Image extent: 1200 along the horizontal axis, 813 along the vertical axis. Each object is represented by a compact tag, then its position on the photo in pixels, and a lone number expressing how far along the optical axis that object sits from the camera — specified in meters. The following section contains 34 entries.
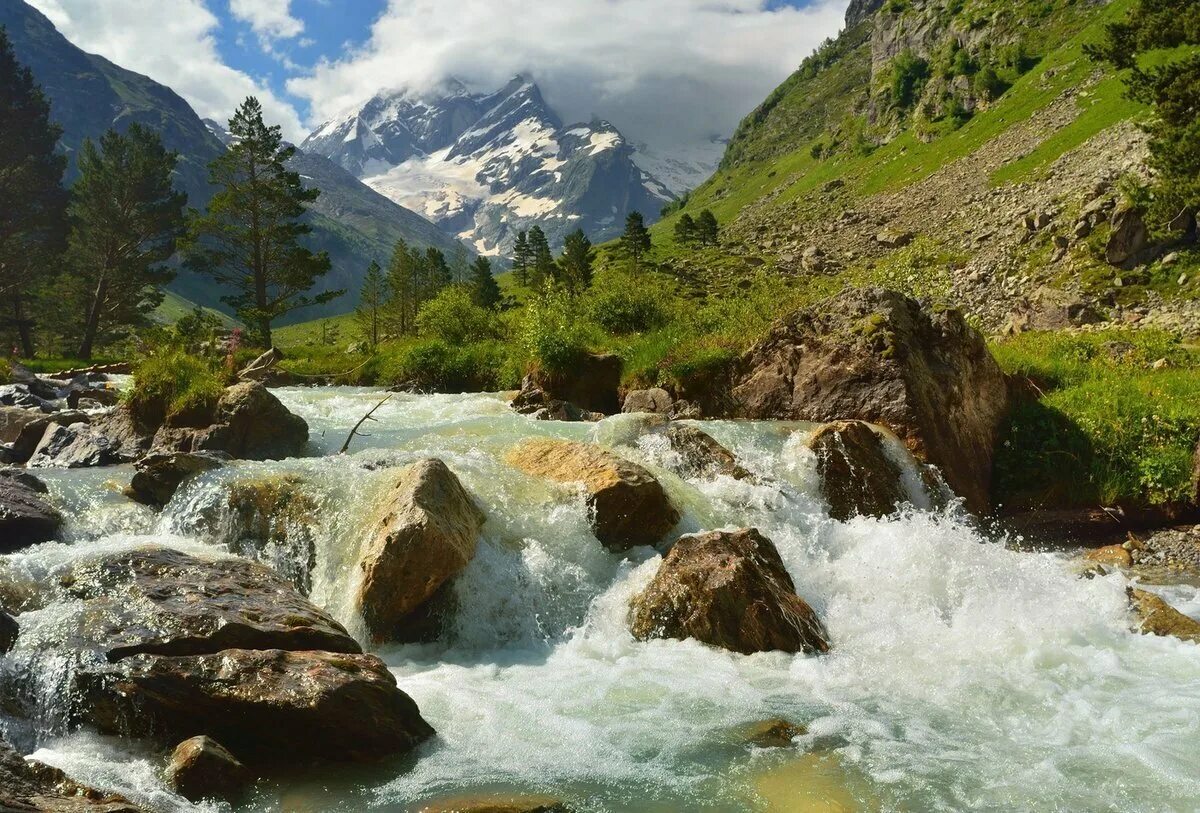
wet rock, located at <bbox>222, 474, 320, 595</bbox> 11.20
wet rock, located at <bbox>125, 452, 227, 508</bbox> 12.70
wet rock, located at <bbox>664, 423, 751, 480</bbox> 15.35
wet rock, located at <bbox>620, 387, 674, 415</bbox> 22.17
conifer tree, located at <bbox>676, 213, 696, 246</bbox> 125.62
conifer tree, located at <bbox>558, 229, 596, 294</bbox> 87.13
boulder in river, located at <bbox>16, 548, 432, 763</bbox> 6.66
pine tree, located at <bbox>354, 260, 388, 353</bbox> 103.08
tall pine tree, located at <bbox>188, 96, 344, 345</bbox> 47.00
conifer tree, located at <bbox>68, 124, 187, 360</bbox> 46.56
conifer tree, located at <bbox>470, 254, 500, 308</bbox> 93.31
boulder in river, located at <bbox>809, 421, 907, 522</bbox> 15.52
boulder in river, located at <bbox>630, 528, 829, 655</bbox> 9.99
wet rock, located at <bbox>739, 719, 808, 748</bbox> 7.49
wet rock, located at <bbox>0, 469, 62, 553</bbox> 10.66
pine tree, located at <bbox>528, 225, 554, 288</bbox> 99.05
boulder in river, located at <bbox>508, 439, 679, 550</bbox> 12.38
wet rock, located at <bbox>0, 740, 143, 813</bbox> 4.54
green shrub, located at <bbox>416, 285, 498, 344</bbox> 39.28
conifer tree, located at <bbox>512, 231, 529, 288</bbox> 135.88
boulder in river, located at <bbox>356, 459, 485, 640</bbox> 9.88
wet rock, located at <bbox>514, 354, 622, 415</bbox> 25.14
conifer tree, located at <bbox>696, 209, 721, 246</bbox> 124.38
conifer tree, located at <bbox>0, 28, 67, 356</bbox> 48.06
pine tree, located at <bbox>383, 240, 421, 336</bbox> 95.00
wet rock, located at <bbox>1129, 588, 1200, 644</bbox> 10.46
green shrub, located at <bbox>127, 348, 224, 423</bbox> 17.59
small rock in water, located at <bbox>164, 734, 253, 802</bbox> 5.93
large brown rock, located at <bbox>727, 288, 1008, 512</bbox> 17.38
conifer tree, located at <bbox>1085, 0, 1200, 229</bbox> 26.33
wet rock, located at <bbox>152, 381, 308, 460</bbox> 16.61
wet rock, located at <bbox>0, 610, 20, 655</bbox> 7.02
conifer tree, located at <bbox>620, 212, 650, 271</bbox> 107.56
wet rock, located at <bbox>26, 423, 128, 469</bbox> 16.23
